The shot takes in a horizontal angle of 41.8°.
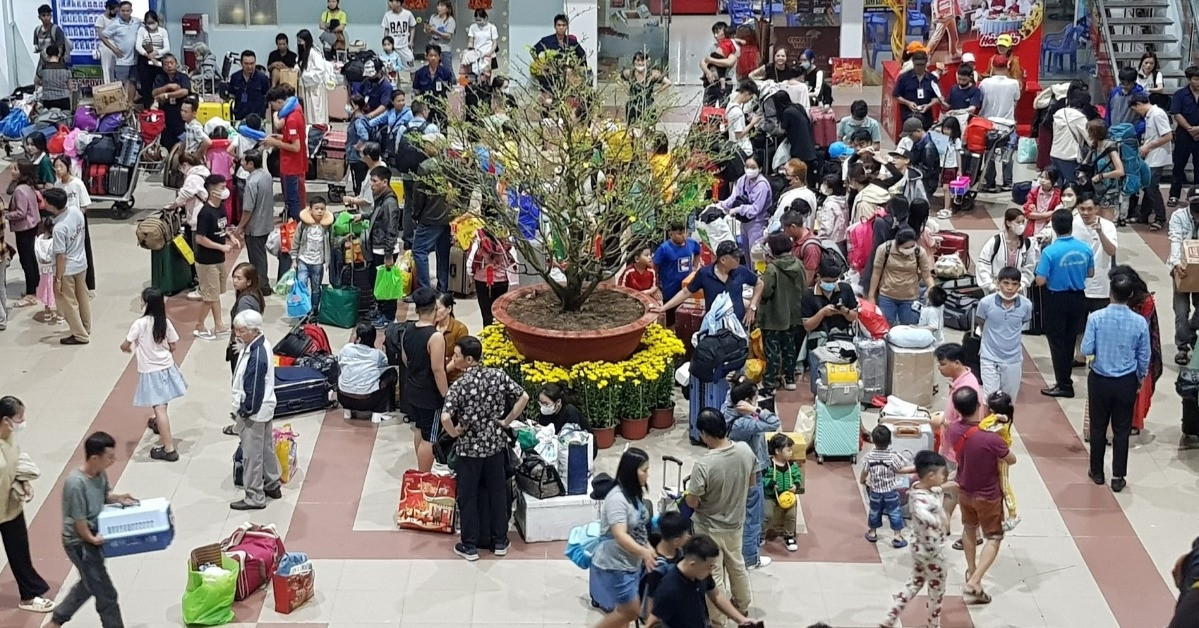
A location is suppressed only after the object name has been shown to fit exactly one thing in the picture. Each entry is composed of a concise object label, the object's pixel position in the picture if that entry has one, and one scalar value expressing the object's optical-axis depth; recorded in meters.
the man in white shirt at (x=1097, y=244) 13.38
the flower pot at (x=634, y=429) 12.45
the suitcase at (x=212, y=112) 20.72
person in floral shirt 10.23
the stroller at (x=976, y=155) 18.66
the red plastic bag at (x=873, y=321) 13.15
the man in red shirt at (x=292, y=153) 17.12
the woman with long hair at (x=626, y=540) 9.03
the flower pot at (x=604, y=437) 12.27
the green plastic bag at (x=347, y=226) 14.75
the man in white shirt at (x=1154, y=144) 18.14
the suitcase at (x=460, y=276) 15.36
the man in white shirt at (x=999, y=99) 19.11
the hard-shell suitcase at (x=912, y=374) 12.93
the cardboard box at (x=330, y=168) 18.86
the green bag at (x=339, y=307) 14.80
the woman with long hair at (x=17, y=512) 9.44
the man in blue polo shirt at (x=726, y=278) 12.52
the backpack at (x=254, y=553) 10.06
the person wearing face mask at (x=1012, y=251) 13.56
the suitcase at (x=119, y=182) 18.22
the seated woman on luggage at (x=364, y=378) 12.72
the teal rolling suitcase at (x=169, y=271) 15.52
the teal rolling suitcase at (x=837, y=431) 12.09
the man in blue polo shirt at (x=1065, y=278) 12.91
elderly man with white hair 10.87
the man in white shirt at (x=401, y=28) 24.61
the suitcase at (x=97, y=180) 18.25
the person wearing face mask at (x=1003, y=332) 12.12
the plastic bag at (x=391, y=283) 14.27
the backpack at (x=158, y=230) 14.98
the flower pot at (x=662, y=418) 12.64
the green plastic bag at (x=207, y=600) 9.75
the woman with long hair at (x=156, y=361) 11.79
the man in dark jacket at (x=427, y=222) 14.68
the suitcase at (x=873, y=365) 12.98
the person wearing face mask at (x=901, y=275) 13.12
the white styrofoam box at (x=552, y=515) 10.80
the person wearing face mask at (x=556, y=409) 11.74
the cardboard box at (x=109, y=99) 18.61
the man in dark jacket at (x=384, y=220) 14.41
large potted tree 12.27
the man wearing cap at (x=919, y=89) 19.92
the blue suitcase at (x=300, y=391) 12.88
